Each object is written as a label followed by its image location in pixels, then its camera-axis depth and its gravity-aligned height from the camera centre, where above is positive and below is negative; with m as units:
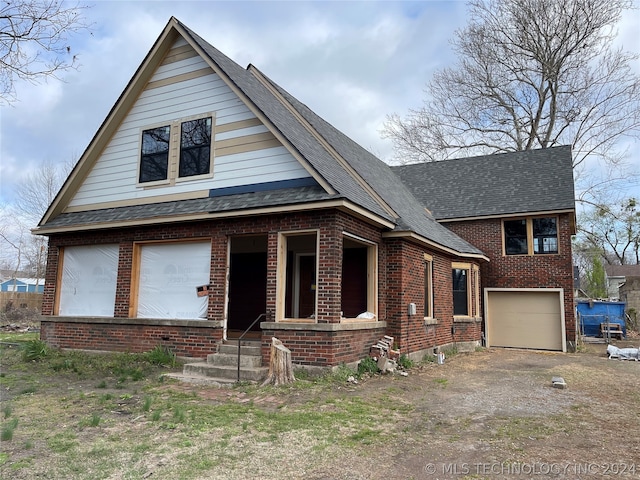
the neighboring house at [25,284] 50.24 +1.82
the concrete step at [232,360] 8.63 -1.04
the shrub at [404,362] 10.20 -1.24
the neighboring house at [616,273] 49.32 +3.50
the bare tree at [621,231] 44.66 +7.59
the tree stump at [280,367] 7.75 -1.03
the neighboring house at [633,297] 24.56 +0.53
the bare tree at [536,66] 24.97 +13.49
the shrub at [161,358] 9.46 -1.10
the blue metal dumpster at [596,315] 20.42 -0.35
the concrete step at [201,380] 8.02 -1.32
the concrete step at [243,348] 9.02 -0.86
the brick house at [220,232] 8.85 +1.51
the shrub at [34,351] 10.29 -1.09
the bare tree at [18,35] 7.73 +4.36
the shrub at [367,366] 8.98 -1.18
